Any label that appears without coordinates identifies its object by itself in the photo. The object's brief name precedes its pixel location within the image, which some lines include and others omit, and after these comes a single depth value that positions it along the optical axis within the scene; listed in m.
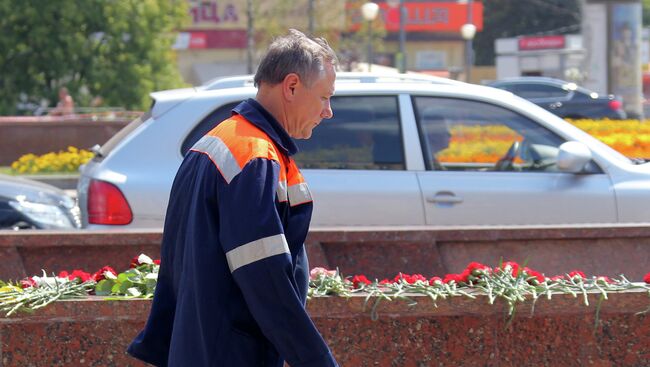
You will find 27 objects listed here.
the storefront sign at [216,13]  99.25
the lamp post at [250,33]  75.36
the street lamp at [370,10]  61.23
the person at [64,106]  47.56
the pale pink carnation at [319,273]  9.25
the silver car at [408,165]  12.84
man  5.26
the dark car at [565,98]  51.07
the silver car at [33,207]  18.29
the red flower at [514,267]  9.40
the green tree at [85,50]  52.42
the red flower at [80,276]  9.42
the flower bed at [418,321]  8.90
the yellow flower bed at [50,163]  35.52
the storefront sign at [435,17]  116.87
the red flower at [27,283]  9.26
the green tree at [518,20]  140.76
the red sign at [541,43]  97.55
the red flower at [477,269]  9.27
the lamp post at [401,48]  62.14
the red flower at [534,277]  9.31
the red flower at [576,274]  9.47
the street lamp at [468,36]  76.28
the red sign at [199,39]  100.77
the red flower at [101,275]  9.34
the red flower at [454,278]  9.28
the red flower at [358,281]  9.29
